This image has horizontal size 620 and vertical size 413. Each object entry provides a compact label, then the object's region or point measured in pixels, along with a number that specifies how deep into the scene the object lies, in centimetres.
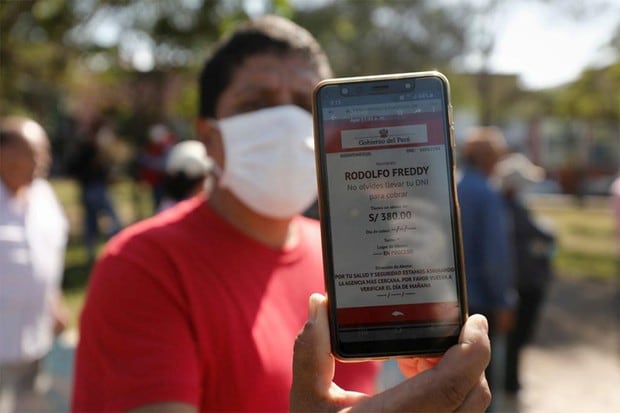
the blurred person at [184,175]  525
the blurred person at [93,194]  1087
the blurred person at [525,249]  604
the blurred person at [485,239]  528
